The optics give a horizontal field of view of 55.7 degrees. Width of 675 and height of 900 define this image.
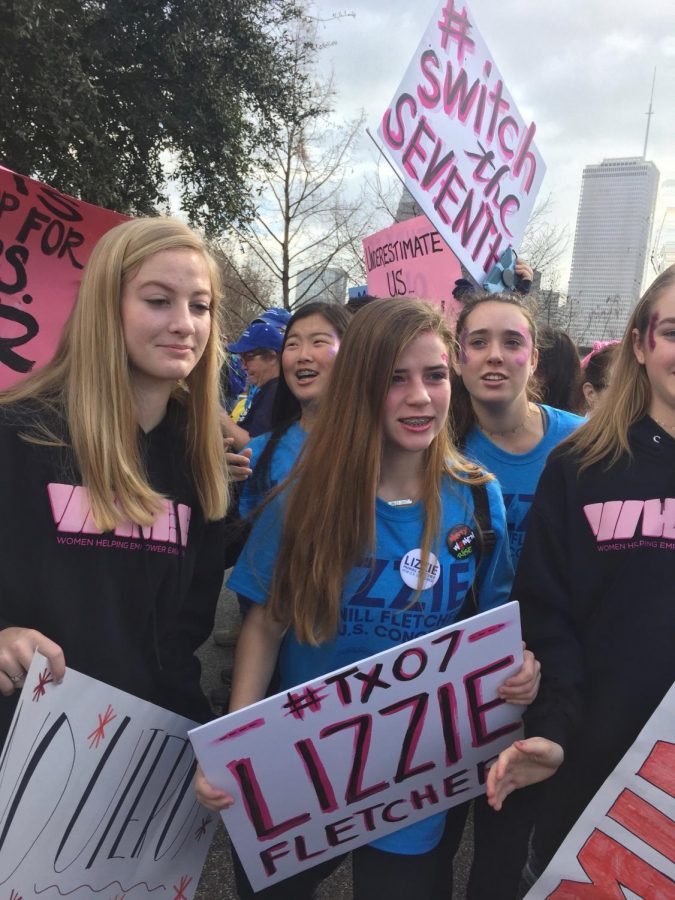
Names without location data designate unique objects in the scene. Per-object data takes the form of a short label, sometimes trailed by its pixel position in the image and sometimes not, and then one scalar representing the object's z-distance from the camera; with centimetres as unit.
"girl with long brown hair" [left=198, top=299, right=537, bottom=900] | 160
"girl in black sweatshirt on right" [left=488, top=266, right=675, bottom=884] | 148
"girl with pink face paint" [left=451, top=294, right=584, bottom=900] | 226
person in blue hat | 410
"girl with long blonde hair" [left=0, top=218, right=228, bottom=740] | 145
